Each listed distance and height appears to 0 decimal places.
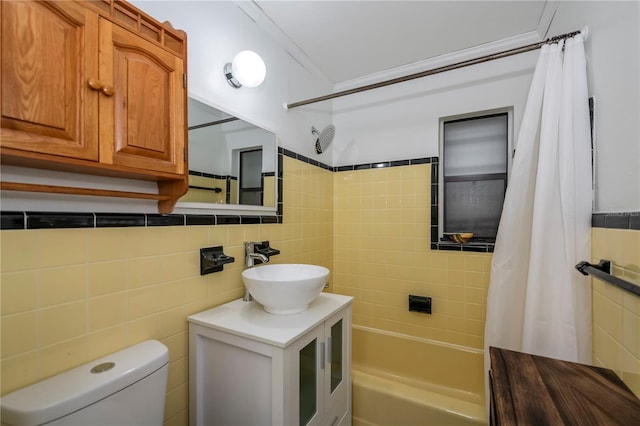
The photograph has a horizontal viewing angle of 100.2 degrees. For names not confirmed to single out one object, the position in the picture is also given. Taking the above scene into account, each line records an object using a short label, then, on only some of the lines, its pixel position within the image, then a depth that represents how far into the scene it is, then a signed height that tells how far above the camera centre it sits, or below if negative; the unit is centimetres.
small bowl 196 -19
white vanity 100 -64
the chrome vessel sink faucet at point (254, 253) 144 -23
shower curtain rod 127 +76
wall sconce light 141 +75
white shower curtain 114 -6
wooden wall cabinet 63 +33
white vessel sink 115 -36
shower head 215 +61
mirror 126 +26
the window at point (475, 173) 202 +30
